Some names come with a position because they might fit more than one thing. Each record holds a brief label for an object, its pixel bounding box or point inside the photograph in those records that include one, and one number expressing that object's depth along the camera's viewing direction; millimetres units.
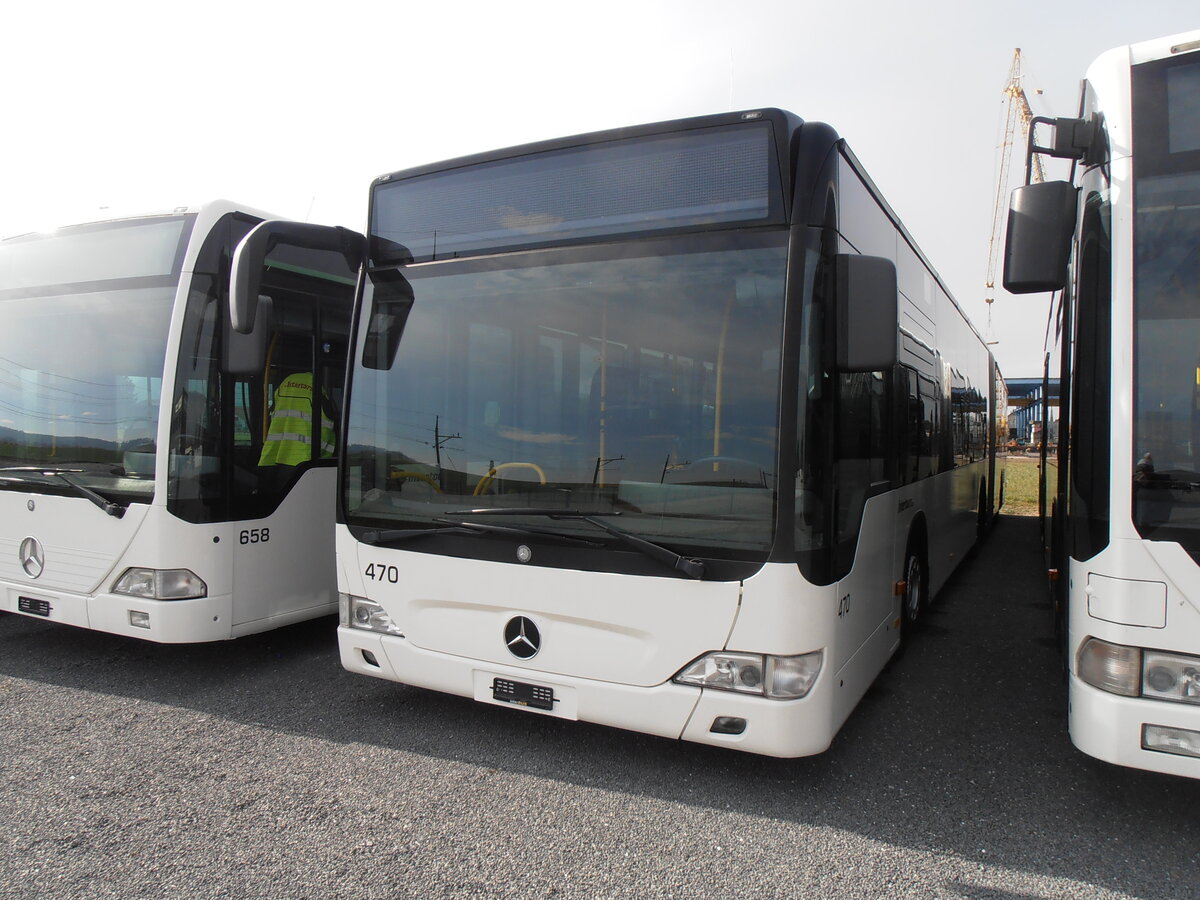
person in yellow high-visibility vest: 5301
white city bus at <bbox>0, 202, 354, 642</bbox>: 4785
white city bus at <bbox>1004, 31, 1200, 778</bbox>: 2914
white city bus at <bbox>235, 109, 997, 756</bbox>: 3361
